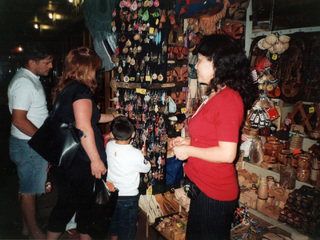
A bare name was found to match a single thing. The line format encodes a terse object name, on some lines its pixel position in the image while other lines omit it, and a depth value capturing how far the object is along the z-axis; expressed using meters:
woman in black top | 1.76
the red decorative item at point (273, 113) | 2.51
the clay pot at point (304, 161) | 2.18
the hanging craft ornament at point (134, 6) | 3.00
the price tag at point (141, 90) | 2.99
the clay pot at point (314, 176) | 2.15
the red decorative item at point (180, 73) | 2.89
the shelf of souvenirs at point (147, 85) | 2.80
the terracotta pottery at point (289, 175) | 2.29
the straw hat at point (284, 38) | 2.31
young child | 2.16
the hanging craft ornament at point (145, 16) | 2.85
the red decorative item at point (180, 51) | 2.82
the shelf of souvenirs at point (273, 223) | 2.14
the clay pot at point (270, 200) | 2.45
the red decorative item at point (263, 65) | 2.54
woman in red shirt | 1.25
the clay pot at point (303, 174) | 2.21
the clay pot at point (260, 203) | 2.43
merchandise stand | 2.50
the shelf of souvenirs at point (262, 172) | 2.33
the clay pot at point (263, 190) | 2.42
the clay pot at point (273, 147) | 2.47
